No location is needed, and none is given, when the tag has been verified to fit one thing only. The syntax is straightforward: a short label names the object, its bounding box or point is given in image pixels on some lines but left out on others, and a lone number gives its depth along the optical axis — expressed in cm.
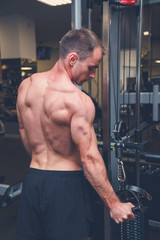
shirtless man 107
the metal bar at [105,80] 113
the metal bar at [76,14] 136
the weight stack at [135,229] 137
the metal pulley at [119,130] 131
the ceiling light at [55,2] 453
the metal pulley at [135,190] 106
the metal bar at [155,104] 194
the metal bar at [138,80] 149
